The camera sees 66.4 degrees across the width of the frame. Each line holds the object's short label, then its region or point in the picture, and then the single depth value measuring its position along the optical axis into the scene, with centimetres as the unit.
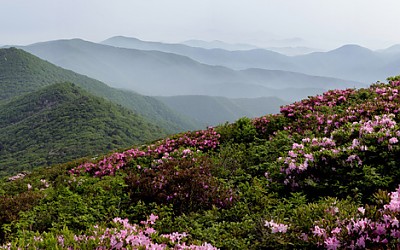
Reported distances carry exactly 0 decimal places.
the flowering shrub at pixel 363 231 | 359
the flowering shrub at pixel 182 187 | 659
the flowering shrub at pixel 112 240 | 387
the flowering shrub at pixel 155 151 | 1187
